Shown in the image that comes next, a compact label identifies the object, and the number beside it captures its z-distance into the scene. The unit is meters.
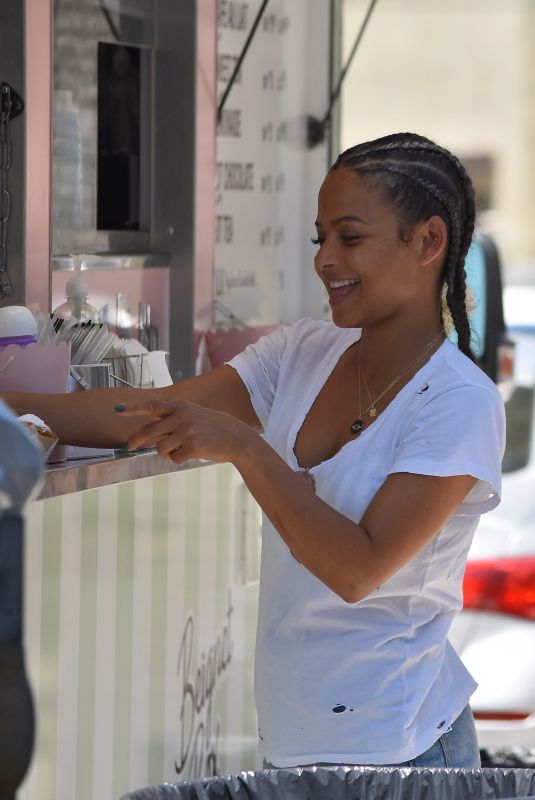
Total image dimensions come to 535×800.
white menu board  7.11
